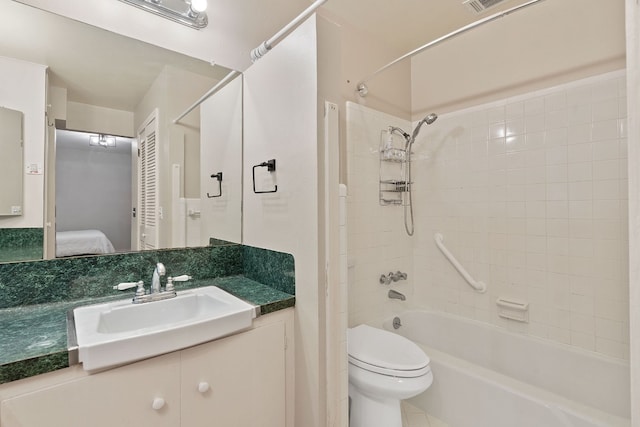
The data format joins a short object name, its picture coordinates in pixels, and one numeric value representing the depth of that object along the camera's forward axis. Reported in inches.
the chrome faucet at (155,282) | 50.9
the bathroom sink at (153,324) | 34.0
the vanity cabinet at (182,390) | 31.5
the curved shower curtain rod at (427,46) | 57.3
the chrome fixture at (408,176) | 94.0
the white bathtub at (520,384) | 56.5
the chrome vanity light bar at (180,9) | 56.2
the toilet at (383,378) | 54.9
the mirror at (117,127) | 47.5
